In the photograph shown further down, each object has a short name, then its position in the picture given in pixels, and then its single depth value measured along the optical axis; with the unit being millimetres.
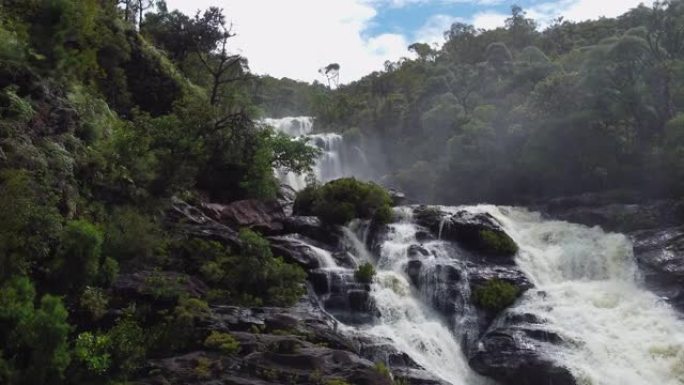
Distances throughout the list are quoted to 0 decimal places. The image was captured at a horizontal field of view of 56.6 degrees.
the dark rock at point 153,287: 18922
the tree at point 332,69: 104119
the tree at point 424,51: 91312
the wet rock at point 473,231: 30094
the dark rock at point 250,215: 28375
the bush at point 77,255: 17453
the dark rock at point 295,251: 25789
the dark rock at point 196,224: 24203
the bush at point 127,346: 16302
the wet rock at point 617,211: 34531
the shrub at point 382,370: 17644
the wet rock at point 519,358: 21234
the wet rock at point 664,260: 27031
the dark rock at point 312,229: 29531
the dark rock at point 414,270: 26906
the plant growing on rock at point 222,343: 17203
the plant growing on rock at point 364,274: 25328
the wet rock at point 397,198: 38622
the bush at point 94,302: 17656
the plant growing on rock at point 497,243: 30000
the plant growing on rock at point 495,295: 25594
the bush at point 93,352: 15766
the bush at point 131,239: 20688
